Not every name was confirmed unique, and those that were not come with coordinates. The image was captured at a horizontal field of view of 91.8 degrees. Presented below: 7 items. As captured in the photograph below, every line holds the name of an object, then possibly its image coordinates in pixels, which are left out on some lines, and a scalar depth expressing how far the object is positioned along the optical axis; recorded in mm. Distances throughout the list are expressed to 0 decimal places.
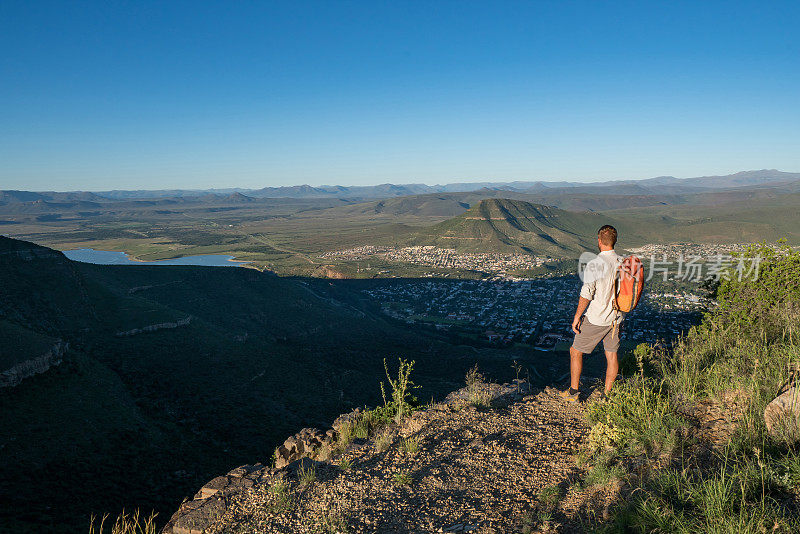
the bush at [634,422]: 4406
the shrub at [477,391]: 7332
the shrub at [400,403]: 7119
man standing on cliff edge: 6039
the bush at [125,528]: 3897
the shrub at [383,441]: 6098
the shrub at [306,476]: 5254
